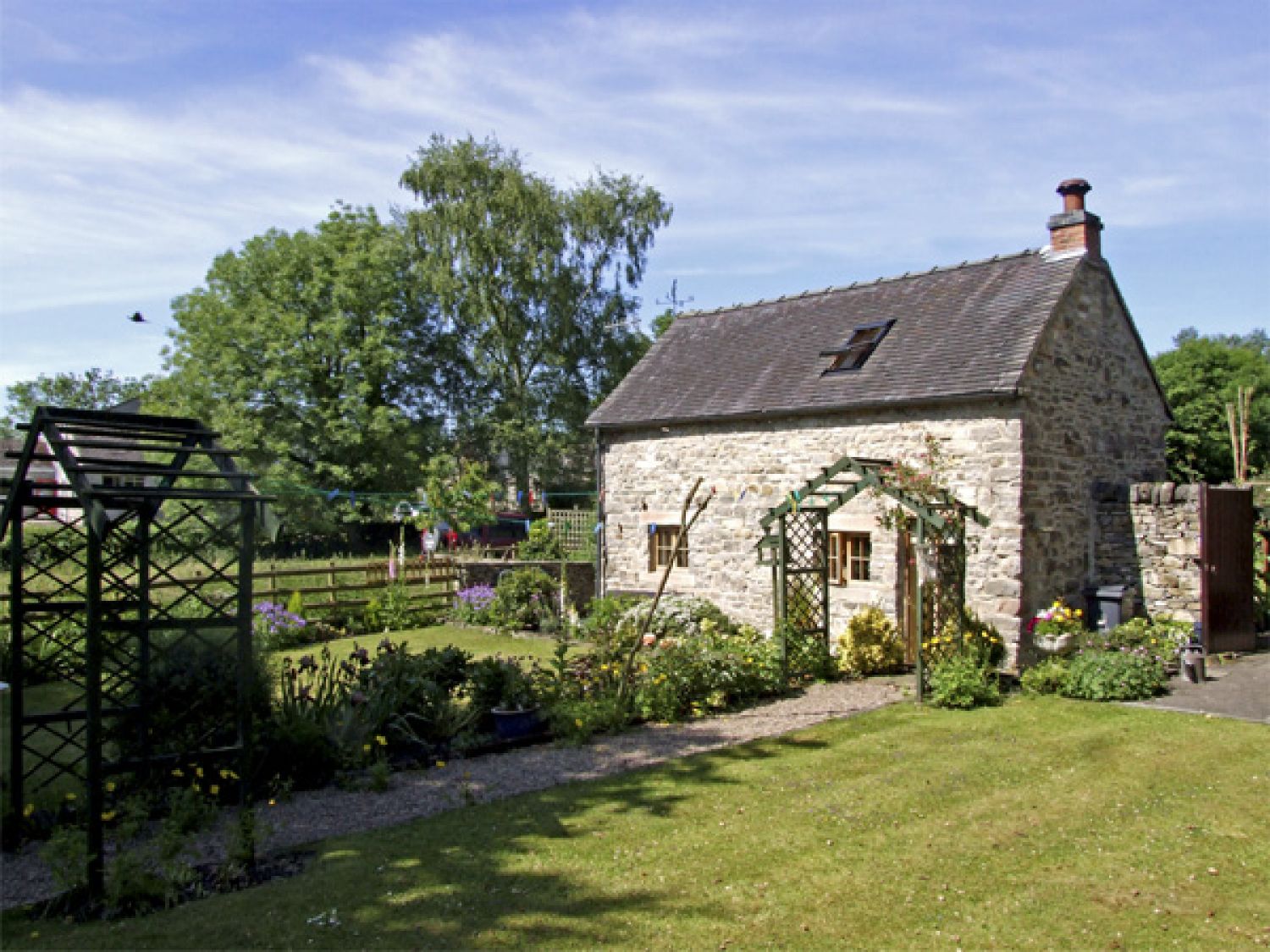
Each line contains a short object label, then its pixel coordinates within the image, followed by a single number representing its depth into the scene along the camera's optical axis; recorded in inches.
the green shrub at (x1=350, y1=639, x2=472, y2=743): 302.5
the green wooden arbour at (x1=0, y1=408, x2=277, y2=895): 191.9
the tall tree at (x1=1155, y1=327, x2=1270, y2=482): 1004.6
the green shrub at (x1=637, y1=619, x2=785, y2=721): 360.2
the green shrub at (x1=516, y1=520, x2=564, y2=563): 724.0
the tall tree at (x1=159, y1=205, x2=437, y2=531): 1067.9
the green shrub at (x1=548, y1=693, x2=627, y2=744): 326.6
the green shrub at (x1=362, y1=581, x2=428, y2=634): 630.5
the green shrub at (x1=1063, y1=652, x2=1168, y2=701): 386.6
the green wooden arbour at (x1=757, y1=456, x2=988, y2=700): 402.9
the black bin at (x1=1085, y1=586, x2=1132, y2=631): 453.7
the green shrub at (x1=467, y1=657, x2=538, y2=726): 333.1
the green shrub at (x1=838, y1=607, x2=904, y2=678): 447.2
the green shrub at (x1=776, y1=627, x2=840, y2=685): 432.1
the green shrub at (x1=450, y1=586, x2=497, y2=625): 643.5
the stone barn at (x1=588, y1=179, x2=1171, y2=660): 442.3
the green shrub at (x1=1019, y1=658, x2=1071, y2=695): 401.4
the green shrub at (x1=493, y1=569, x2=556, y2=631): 624.1
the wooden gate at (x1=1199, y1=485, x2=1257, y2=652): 454.9
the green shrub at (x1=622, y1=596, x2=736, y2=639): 491.8
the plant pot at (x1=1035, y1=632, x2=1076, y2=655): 423.2
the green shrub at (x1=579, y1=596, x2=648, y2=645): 490.6
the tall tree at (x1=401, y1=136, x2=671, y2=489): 1103.6
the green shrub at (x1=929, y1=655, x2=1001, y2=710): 376.8
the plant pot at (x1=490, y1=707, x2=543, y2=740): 325.4
